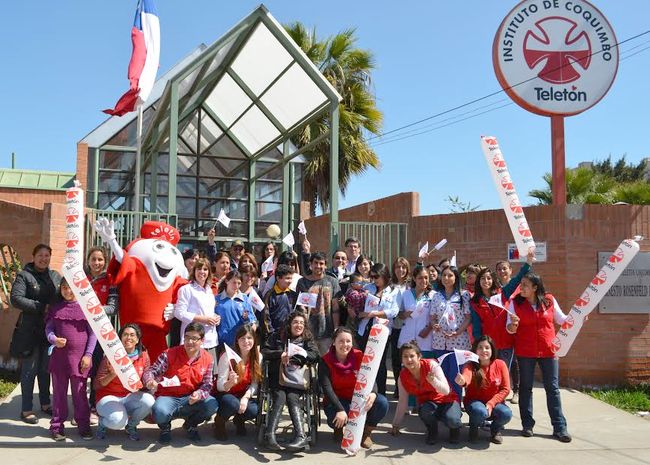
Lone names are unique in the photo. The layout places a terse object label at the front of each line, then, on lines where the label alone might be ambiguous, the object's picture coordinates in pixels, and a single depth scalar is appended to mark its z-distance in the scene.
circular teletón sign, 9.78
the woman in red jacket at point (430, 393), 5.71
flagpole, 9.82
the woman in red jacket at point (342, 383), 5.66
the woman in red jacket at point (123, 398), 5.57
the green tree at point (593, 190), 13.48
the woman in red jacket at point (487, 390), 5.84
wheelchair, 5.62
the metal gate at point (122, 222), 8.85
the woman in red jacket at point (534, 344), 6.11
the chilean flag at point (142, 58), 10.27
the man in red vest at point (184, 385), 5.59
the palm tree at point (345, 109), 20.53
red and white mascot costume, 6.26
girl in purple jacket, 5.68
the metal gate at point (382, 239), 10.30
